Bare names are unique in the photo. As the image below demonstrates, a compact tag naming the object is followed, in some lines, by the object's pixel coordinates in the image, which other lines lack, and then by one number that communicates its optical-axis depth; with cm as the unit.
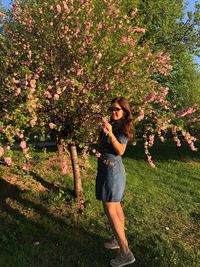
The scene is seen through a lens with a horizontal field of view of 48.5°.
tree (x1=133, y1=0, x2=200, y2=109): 1203
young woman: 300
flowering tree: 390
